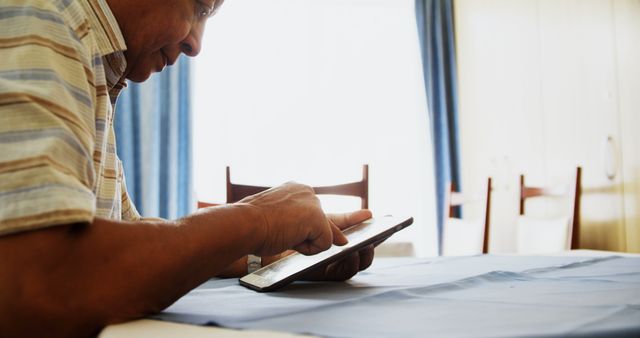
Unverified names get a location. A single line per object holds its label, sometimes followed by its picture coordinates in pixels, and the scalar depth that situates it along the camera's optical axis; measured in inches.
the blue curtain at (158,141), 122.6
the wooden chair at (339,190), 71.1
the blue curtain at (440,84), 152.4
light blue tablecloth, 17.2
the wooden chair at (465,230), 103.0
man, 17.9
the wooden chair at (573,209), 86.8
